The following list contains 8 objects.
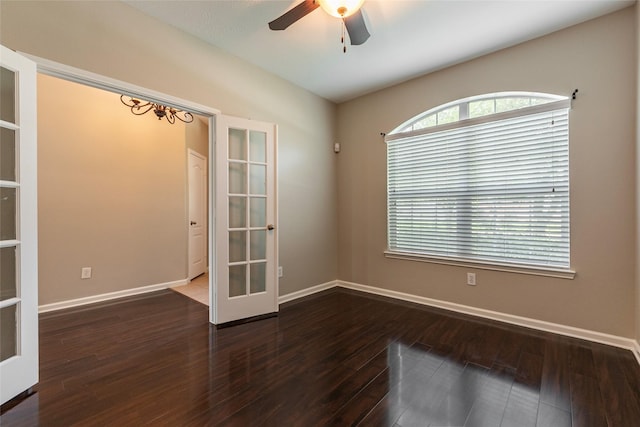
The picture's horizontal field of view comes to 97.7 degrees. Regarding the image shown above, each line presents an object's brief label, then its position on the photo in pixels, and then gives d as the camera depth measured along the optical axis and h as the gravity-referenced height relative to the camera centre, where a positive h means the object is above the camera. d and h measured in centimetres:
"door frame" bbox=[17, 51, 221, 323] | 195 +99
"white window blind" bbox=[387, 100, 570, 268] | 261 +25
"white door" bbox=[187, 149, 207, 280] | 465 -2
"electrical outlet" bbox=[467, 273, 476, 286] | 305 -74
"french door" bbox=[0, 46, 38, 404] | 168 -8
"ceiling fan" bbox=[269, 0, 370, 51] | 186 +139
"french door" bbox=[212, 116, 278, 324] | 282 -9
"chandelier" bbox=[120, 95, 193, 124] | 358 +140
